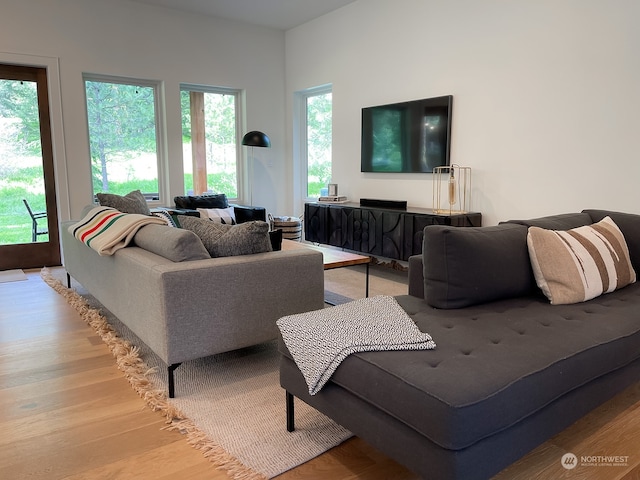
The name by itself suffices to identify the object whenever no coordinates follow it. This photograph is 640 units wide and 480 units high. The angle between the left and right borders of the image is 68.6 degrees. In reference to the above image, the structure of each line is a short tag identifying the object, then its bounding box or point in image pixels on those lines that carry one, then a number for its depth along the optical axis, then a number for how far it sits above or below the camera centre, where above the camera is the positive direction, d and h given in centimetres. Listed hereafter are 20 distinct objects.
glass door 469 +13
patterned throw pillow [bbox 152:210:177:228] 313 -24
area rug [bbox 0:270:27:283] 436 -88
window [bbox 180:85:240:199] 575 +52
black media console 405 -46
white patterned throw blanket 154 -53
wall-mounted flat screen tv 433 +42
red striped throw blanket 255 -27
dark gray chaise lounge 127 -58
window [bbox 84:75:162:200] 515 +54
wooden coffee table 315 -56
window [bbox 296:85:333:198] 589 +56
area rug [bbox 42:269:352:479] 171 -99
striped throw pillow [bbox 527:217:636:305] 212 -41
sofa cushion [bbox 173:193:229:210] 513 -23
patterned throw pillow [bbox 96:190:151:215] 347 -16
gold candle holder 416 -11
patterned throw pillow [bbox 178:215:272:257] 235 -30
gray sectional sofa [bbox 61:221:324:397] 208 -53
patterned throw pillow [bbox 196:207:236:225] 470 -34
